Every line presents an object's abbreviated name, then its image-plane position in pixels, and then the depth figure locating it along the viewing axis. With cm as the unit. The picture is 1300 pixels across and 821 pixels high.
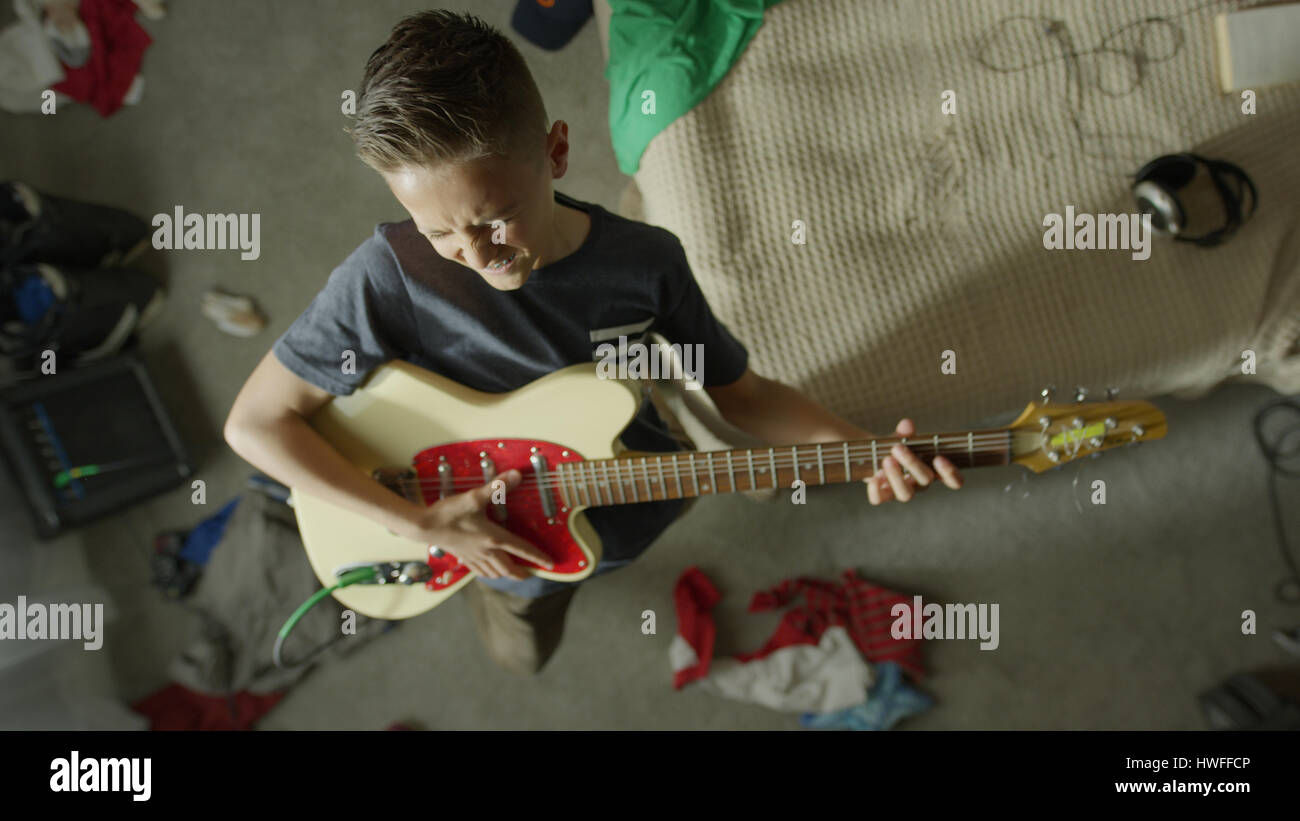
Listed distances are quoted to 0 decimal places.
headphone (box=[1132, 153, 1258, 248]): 117
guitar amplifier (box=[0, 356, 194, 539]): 137
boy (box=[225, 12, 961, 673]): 61
